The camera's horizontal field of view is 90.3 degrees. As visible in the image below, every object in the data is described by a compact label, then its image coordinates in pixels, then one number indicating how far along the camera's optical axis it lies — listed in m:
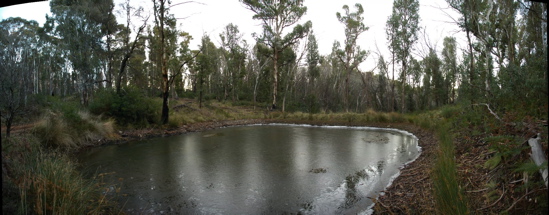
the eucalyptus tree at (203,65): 25.55
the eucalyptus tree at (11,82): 5.01
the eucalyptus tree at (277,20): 22.47
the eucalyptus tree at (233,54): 34.94
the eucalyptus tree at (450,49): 31.20
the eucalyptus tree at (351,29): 26.31
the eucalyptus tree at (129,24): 13.53
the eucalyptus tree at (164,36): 13.05
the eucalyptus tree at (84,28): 19.55
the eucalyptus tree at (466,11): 11.30
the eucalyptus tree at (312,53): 30.61
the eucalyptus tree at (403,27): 22.25
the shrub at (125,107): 11.58
